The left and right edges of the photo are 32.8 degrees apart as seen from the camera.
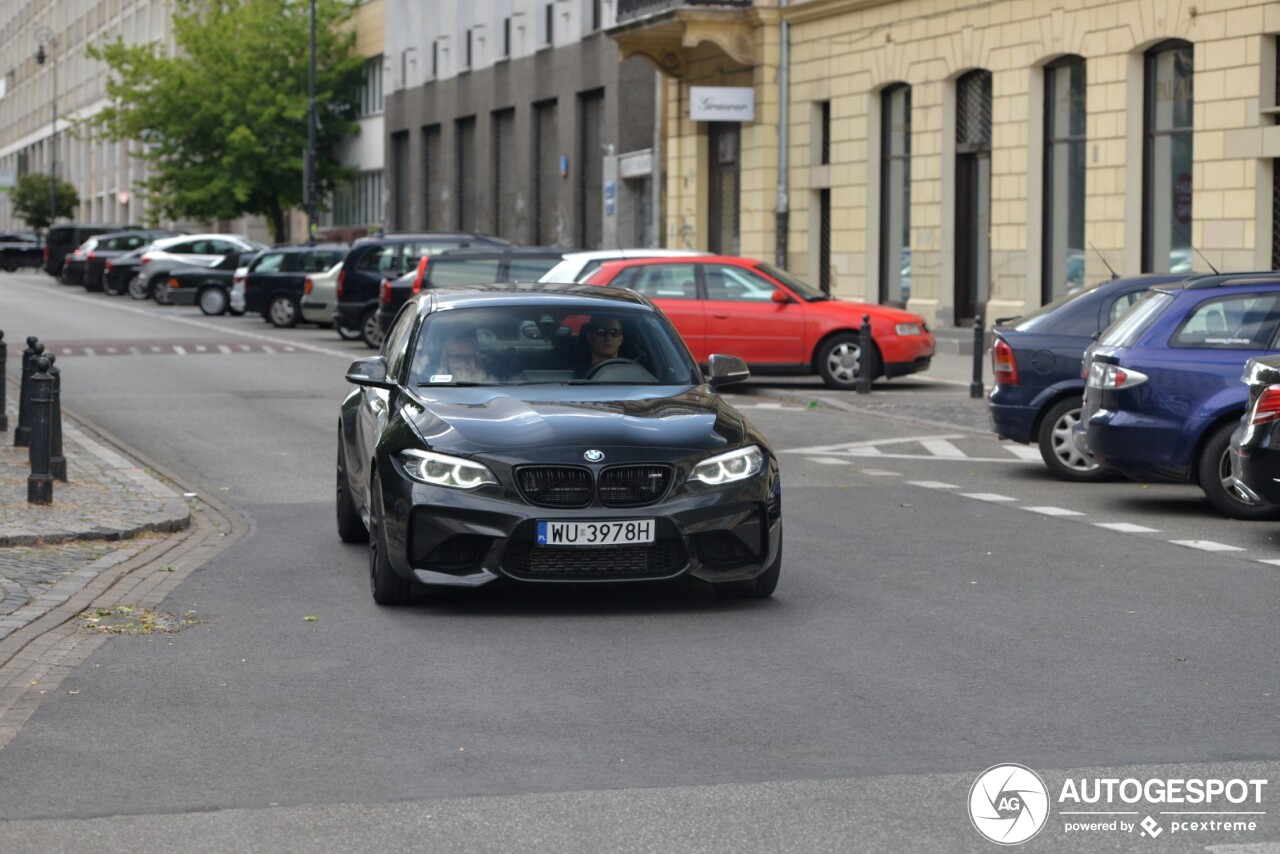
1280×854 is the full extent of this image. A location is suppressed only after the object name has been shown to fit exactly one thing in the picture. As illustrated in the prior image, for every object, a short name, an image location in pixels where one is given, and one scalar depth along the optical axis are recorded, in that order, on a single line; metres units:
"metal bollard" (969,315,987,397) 23.39
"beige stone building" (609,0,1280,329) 27.41
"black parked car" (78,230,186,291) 59.06
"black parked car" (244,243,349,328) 41.78
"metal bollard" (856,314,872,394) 24.05
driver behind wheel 10.56
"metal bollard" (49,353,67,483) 13.92
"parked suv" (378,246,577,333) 28.72
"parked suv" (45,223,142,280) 67.75
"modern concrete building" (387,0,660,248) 46.22
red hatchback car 24.88
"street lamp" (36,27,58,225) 99.38
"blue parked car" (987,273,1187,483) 15.56
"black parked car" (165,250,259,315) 48.03
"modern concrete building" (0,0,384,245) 68.62
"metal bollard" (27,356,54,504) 12.89
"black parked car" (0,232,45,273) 83.00
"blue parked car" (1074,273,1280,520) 13.26
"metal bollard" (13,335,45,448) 15.95
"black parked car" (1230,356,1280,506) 11.20
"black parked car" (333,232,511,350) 34.28
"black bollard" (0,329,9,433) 17.47
